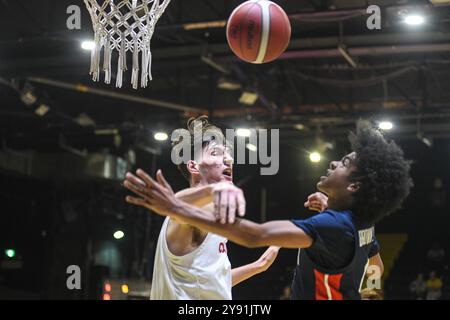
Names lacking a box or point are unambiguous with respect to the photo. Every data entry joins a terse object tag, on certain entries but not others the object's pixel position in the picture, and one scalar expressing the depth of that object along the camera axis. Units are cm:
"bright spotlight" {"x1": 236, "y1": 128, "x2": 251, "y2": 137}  1167
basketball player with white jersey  381
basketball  528
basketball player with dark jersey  320
